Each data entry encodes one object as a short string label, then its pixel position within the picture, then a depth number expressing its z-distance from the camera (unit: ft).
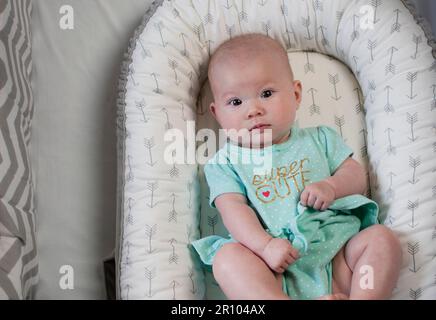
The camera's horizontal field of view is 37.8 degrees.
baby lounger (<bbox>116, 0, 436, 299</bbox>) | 4.68
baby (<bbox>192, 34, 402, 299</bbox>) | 4.31
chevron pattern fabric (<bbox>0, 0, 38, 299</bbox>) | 4.48
